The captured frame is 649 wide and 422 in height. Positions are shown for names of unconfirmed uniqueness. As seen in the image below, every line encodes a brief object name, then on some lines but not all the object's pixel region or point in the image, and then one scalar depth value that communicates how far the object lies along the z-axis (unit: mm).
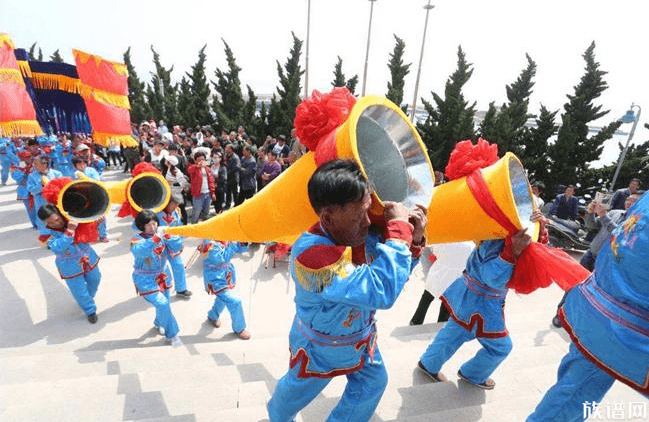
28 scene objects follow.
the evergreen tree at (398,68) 14656
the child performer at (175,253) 4676
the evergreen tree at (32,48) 24577
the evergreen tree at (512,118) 10875
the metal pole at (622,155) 8722
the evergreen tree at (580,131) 10078
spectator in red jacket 7250
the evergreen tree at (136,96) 20312
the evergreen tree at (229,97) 16312
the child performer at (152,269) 3867
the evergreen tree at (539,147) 10672
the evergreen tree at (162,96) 20328
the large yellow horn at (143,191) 4156
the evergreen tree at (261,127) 16306
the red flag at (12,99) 4617
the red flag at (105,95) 5047
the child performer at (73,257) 4066
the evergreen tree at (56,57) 25319
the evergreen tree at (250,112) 16516
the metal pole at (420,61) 13909
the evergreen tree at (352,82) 16344
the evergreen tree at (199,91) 19375
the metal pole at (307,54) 15062
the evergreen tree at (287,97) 15703
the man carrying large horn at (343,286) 1478
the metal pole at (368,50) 15380
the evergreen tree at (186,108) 19281
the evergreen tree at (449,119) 12117
